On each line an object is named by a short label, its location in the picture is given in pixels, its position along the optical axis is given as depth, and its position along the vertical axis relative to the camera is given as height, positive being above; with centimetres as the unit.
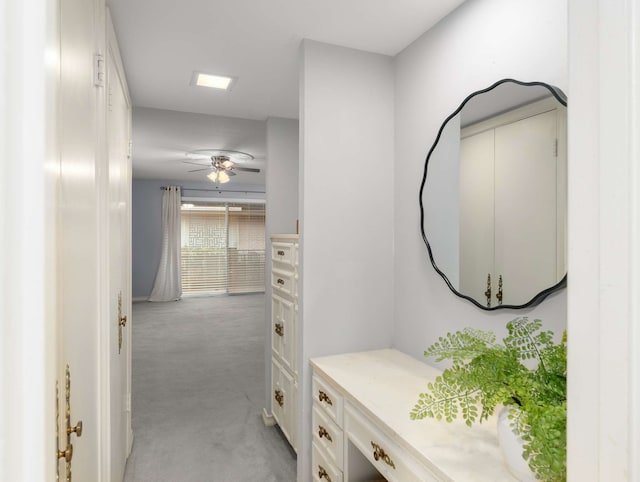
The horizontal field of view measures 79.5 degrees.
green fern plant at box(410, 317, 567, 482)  80 -37
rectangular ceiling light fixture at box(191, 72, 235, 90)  244 +103
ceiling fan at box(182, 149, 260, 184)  510 +114
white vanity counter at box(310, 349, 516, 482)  112 -65
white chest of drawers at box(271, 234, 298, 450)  237 -63
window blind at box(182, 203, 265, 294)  876 -24
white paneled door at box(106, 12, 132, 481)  175 -10
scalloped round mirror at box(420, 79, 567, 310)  131 +17
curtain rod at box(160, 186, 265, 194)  826 +109
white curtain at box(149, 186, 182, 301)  820 -34
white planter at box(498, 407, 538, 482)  99 -56
